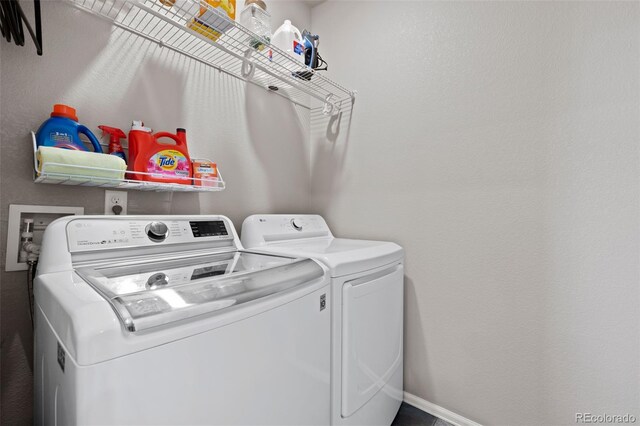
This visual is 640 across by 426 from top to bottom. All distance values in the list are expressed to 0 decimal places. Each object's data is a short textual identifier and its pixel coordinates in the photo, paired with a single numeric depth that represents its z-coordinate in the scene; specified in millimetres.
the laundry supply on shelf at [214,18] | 1178
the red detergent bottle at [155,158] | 1182
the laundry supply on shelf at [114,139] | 1166
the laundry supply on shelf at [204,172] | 1355
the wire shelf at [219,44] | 1169
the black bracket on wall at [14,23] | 769
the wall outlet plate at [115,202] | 1199
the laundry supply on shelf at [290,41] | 1624
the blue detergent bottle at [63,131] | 992
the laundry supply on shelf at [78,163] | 900
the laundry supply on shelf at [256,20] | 1438
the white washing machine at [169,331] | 567
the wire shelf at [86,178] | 918
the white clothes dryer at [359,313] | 1144
